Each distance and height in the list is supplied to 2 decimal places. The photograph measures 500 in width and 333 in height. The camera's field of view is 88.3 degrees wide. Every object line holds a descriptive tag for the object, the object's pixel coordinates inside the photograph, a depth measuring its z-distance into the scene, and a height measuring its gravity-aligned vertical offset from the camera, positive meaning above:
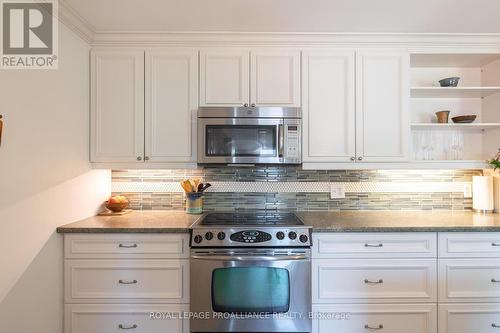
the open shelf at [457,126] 2.02 +0.33
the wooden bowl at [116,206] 2.13 -0.33
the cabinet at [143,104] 2.00 +0.49
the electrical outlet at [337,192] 2.31 -0.23
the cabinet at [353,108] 2.00 +0.46
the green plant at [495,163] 1.99 +0.02
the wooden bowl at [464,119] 2.06 +0.38
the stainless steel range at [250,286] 1.65 -0.77
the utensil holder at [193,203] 2.21 -0.31
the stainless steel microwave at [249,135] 1.92 +0.24
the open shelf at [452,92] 2.05 +0.62
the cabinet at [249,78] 2.00 +0.69
